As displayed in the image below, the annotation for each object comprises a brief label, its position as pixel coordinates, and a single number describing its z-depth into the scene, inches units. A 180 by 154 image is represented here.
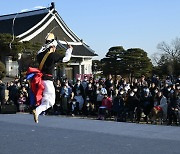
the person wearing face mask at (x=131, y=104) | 492.1
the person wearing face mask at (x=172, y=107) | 456.8
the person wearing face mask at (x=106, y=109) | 516.7
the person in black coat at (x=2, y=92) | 601.6
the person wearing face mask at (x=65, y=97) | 567.2
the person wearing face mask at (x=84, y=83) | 573.4
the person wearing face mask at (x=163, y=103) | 468.4
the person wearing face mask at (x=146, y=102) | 488.4
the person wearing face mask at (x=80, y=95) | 560.4
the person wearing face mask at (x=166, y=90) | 488.3
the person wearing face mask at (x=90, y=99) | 553.3
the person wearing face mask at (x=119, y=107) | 496.4
